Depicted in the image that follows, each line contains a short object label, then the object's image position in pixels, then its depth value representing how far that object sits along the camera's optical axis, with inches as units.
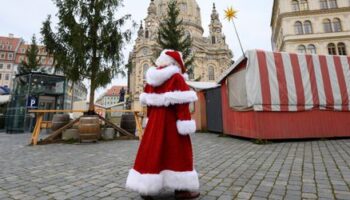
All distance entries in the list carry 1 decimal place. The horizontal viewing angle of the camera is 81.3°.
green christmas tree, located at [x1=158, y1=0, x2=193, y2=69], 705.0
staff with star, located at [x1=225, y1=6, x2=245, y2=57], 279.1
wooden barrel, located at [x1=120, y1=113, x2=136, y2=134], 383.6
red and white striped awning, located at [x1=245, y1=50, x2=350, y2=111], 272.7
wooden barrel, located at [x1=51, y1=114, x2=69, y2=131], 345.7
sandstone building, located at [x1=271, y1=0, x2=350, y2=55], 1156.5
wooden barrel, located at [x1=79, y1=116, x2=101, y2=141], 299.7
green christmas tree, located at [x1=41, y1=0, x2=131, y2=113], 340.5
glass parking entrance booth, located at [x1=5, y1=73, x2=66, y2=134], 508.1
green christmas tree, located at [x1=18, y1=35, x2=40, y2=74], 972.6
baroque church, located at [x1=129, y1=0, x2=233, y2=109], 1963.6
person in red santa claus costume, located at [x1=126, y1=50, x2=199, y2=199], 88.0
